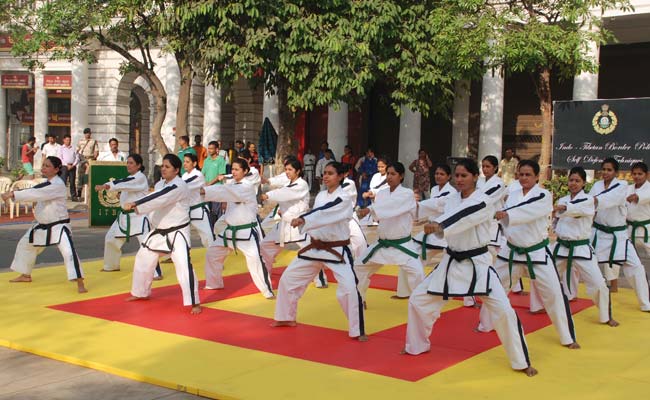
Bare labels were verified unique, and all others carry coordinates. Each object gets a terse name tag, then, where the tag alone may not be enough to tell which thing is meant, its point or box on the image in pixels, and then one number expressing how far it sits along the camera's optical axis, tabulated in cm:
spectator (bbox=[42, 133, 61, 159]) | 1828
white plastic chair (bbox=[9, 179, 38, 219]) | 1573
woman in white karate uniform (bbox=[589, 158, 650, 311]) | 816
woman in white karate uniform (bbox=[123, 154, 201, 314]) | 756
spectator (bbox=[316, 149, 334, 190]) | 2020
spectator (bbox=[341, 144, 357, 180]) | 2109
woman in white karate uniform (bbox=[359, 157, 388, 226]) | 1038
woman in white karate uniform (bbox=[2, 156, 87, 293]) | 838
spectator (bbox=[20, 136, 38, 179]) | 2005
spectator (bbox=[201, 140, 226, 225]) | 1245
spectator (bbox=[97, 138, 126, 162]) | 1437
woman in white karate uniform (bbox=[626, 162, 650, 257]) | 888
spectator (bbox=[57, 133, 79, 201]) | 1876
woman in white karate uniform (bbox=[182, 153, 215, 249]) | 962
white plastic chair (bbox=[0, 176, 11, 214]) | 1602
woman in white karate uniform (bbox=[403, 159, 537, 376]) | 568
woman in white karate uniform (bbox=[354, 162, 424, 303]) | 739
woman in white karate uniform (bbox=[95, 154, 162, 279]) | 899
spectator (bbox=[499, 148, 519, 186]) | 1722
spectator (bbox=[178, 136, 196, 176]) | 1218
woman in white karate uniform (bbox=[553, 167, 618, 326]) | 736
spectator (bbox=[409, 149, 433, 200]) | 1822
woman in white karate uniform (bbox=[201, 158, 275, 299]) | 832
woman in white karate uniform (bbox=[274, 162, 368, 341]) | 666
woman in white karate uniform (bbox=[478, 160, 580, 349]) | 636
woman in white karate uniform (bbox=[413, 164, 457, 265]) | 753
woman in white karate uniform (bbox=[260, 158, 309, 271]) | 841
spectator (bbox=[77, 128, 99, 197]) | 1886
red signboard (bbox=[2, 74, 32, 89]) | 2998
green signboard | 1348
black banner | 1370
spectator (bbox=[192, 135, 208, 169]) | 1460
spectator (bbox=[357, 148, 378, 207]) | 1820
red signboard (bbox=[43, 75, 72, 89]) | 2859
